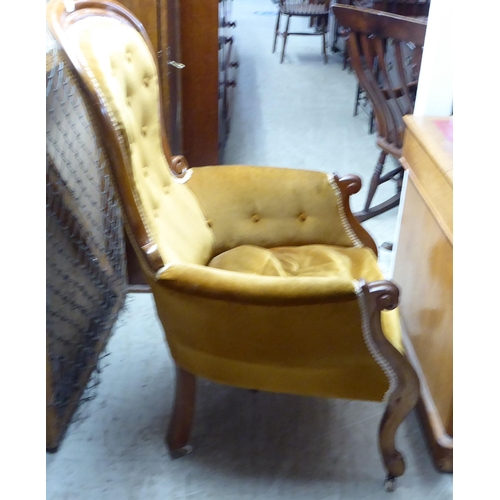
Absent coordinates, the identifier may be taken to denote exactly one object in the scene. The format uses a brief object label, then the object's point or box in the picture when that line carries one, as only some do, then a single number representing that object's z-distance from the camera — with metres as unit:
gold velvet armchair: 1.03
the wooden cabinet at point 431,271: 1.25
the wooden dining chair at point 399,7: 3.98
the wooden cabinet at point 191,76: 1.83
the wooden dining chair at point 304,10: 5.30
